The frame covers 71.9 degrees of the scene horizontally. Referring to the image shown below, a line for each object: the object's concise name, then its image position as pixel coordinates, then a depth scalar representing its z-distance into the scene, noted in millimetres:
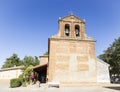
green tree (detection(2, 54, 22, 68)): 37191
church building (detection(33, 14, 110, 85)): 12429
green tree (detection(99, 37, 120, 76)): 25315
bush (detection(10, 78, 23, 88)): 11328
